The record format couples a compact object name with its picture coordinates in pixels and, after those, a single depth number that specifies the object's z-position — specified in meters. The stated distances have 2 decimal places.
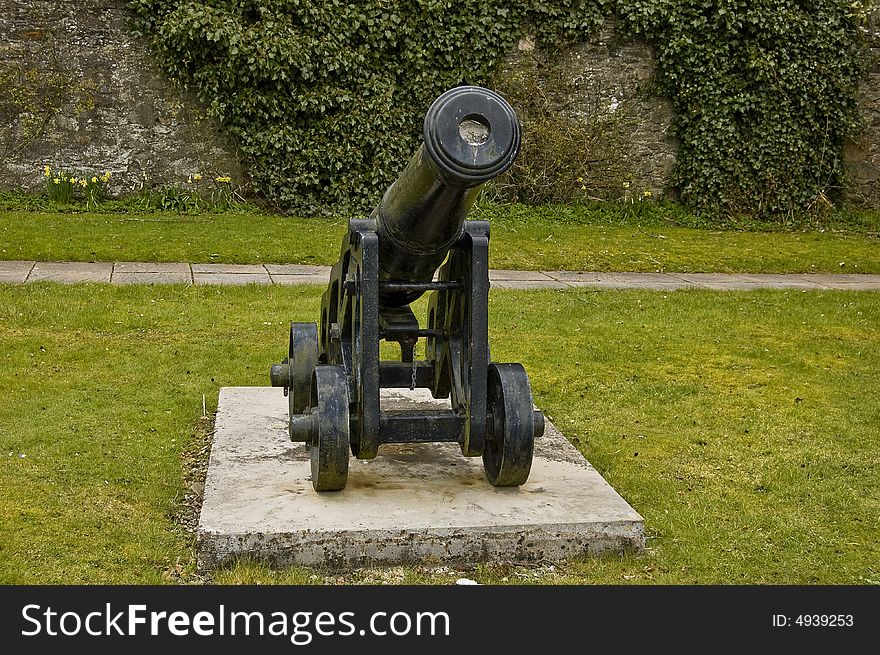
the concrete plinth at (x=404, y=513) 4.07
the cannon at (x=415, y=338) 4.18
